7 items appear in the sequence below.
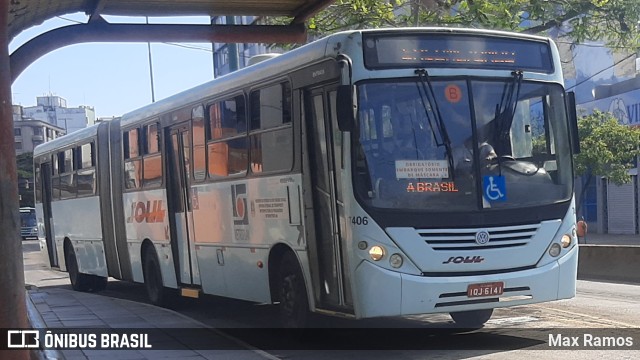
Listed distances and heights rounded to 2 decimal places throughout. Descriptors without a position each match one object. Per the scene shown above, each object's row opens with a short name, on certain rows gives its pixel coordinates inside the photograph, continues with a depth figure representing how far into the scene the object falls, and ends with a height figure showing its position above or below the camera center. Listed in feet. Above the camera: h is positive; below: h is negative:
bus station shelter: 20.34 +7.24
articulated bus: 27.32 +0.68
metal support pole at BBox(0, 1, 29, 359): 20.13 -0.01
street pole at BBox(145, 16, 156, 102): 147.69 +24.86
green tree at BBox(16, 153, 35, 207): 240.94 +12.78
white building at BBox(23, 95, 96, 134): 434.71 +53.83
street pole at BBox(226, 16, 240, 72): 70.03 +12.35
